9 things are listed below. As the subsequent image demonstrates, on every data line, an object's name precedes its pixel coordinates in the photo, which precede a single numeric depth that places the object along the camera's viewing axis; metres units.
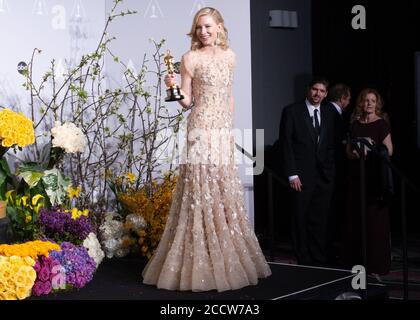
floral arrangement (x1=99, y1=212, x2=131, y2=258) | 5.71
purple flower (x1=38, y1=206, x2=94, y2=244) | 4.92
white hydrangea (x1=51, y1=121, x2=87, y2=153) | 5.20
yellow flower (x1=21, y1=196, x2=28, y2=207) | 5.19
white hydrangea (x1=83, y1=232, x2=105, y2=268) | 5.06
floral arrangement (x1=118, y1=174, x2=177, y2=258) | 5.64
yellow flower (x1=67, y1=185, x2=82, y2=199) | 5.48
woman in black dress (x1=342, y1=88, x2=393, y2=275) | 5.87
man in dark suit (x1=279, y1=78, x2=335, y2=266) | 6.11
